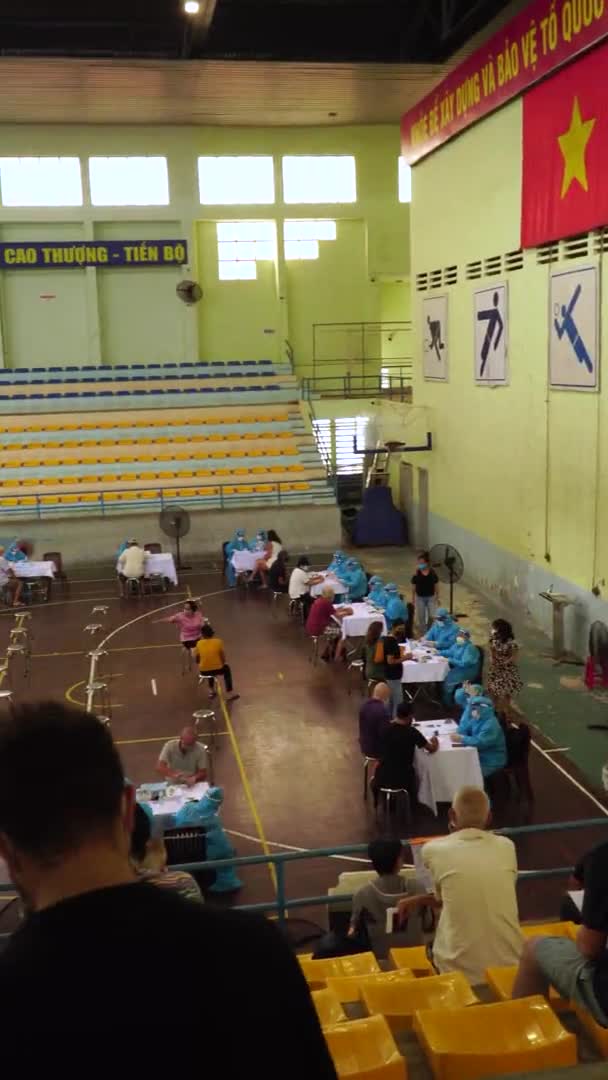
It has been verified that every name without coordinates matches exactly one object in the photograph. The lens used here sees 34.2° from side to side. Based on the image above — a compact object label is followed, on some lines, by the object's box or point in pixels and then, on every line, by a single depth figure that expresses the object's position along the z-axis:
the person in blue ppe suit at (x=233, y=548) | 21.44
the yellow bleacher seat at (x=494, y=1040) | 3.60
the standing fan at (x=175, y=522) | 22.66
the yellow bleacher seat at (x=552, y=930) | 5.80
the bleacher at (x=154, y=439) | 25.23
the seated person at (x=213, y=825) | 8.68
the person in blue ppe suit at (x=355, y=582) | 17.41
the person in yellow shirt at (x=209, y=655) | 13.25
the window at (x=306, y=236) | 31.62
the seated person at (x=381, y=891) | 6.31
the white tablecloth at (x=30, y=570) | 19.92
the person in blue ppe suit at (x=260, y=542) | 20.97
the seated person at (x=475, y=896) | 5.26
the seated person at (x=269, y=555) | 20.30
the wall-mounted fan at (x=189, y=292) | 31.09
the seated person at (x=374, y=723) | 10.53
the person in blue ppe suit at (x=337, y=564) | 17.91
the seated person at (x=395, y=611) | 15.20
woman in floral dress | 12.02
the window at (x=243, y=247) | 31.45
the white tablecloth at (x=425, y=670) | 12.86
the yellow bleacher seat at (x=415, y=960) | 5.66
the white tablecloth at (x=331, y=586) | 17.20
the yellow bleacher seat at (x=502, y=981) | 4.76
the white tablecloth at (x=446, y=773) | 9.98
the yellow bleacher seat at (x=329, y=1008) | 4.44
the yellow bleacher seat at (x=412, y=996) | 4.55
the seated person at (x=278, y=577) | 19.55
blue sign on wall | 30.12
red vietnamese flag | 13.91
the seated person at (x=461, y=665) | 12.64
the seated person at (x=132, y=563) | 19.91
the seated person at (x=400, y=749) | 9.82
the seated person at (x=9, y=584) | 19.80
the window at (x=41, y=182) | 29.81
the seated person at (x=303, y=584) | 17.58
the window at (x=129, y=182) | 30.25
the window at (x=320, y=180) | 31.09
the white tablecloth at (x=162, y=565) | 20.52
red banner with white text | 14.10
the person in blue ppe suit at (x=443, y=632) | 13.49
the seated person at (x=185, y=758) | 9.73
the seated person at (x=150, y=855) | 4.98
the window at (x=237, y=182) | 30.73
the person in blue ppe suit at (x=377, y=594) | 15.72
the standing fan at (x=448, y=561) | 16.14
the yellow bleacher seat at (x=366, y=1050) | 3.60
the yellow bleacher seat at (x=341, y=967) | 5.62
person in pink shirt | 14.82
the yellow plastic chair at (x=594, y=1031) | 3.96
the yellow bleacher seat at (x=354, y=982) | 4.92
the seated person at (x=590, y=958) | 3.96
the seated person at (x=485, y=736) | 10.16
